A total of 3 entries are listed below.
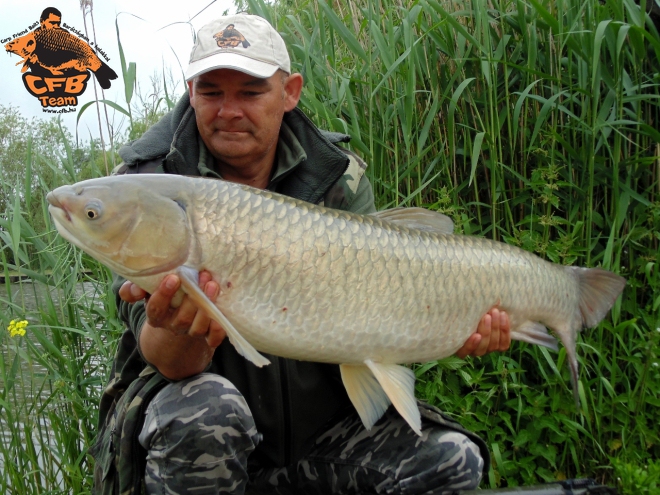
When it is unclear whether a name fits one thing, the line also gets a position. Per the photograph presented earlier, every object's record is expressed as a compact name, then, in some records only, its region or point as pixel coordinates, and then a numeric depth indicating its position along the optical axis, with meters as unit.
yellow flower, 2.01
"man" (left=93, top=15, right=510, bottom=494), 1.55
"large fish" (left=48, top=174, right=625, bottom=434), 1.35
